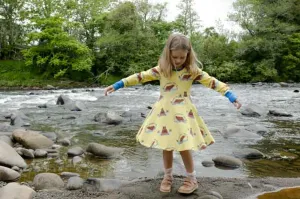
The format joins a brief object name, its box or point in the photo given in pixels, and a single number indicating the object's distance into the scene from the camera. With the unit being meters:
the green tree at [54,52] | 35.69
